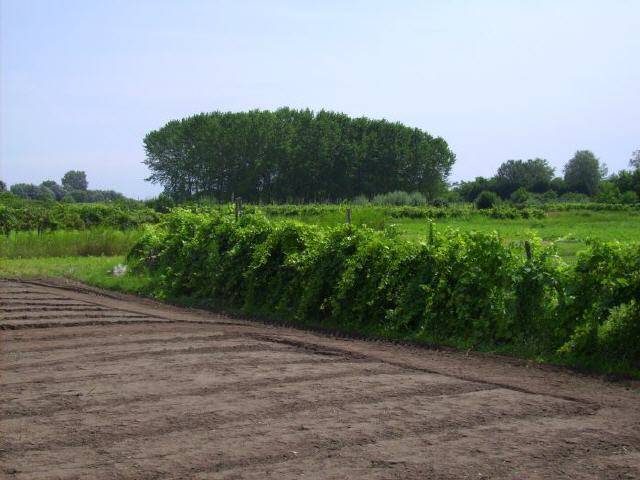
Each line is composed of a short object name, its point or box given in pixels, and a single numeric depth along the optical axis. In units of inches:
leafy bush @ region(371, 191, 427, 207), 2465.6
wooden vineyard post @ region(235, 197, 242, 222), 721.9
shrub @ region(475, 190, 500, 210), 2376.1
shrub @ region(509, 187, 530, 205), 2817.4
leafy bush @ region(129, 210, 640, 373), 405.4
